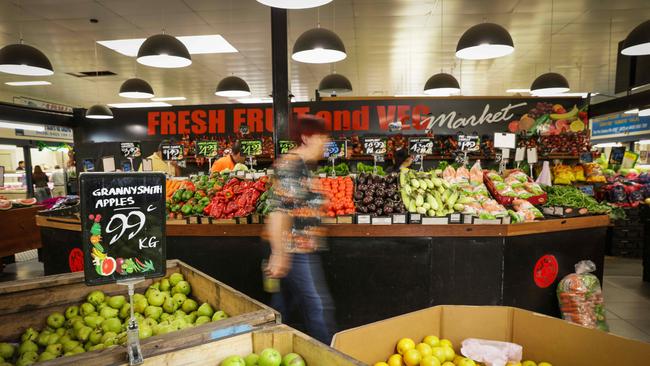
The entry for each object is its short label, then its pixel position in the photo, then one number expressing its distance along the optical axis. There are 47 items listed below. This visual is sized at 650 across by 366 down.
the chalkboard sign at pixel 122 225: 1.25
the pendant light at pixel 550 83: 6.30
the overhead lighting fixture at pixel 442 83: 6.63
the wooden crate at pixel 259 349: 1.30
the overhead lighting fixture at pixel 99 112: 8.04
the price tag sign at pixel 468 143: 4.86
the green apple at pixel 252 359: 1.43
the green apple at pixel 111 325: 1.84
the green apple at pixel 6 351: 1.74
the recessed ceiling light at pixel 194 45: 7.37
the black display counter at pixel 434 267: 3.44
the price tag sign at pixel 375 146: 5.04
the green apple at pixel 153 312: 1.96
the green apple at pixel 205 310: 1.97
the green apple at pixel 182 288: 2.24
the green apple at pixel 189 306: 2.10
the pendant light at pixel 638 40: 3.92
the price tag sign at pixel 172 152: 5.20
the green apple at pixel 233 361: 1.35
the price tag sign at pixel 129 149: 5.36
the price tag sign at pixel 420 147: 4.68
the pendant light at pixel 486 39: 4.09
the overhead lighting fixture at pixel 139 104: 15.04
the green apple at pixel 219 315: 1.80
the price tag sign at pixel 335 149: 4.99
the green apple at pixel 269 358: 1.38
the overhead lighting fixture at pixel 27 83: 10.77
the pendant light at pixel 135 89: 6.77
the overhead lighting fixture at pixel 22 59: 4.40
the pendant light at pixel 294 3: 2.76
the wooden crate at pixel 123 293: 1.41
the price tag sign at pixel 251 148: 5.20
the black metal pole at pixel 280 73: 4.70
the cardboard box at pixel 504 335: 1.57
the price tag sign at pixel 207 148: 5.35
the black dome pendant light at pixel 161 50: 4.23
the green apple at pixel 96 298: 2.09
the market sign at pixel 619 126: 13.43
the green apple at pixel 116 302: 2.07
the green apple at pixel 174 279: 2.31
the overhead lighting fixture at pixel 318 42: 4.22
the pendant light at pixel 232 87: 7.17
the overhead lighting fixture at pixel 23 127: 12.73
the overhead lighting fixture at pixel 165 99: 14.18
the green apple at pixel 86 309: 2.01
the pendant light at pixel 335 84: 7.13
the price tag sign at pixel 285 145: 4.34
